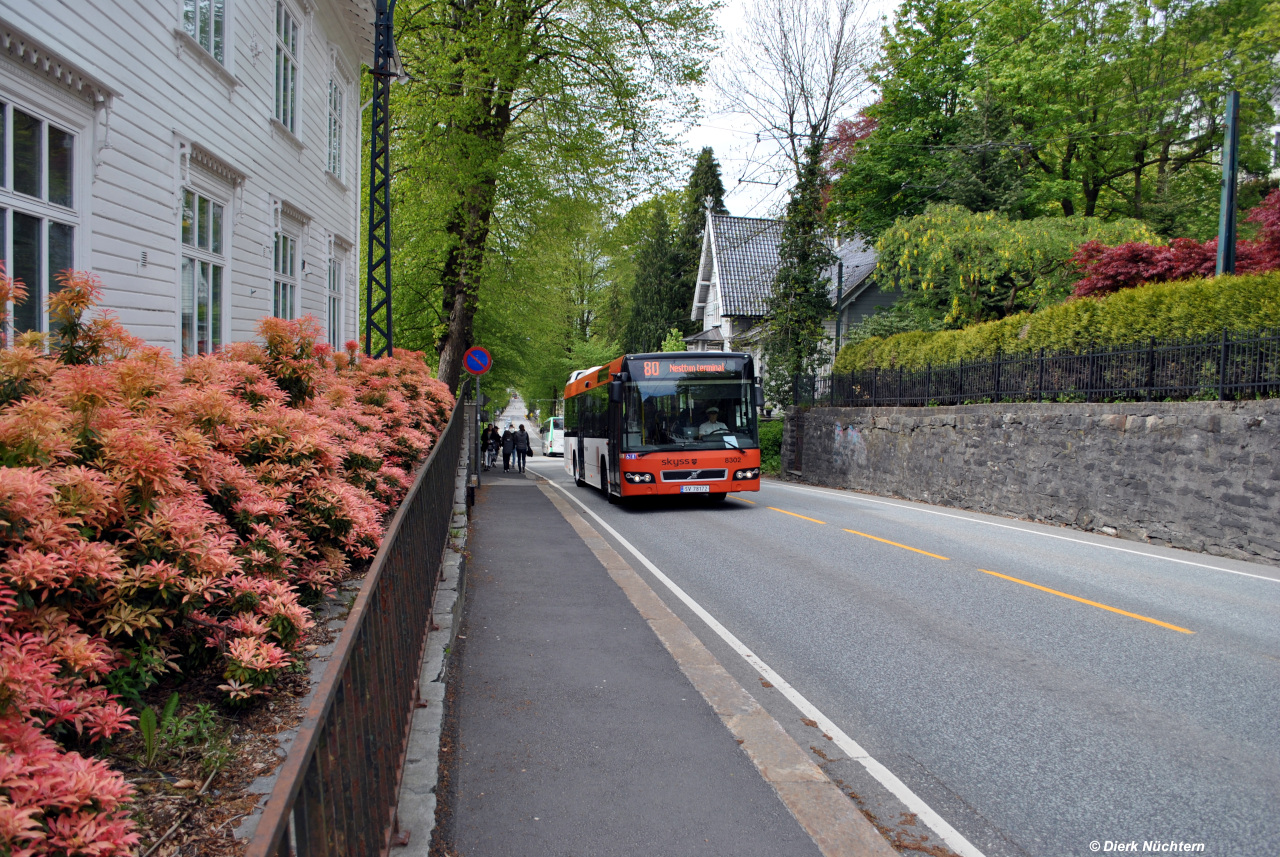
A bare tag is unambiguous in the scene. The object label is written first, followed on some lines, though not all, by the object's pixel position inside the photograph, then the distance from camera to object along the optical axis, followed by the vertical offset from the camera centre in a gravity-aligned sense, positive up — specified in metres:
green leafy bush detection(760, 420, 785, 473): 30.38 -0.86
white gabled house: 42.12 +7.29
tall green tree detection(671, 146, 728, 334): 61.91 +13.99
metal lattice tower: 12.96 +4.30
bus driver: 16.38 -0.09
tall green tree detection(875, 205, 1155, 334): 22.55 +4.56
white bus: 51.84 -1.20
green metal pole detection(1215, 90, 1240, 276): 14.73 +3.56
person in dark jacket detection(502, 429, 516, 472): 34.16 -1.17
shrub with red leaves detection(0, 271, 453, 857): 2.08 -0.47
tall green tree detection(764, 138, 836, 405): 31.31 +4.57
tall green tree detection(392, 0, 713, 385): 20.61 +7.66
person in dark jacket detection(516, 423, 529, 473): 34.56 -1.17
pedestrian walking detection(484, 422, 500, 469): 36.34 -1.21
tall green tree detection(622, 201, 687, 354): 61.22 +9.17
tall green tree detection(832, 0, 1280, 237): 30.59 +12.14
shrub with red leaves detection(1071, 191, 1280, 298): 18.17 +3.56
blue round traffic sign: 20.53 +1.33
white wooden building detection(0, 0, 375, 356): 6.36 +2.48
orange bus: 16.12 -0.08
